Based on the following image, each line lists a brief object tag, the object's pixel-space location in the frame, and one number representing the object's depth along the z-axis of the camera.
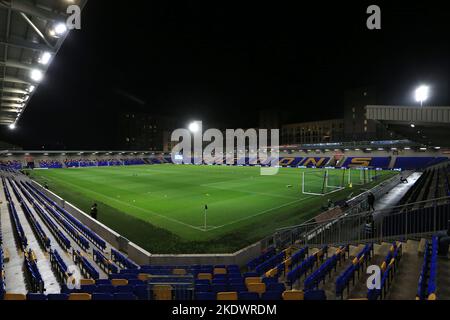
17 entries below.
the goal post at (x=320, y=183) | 26.17
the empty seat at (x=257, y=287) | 6.15
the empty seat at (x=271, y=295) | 5.58
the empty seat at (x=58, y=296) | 5.30
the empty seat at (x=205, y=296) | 5.68
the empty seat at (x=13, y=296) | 5.50
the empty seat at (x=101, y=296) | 5.45
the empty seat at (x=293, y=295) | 5.32
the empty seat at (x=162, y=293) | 6.17
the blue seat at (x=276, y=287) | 6.27
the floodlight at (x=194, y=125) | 67.57
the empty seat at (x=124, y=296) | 5.49
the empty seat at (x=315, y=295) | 5.46
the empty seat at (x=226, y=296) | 5.50
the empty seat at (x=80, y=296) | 5.45
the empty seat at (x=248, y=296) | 5.42
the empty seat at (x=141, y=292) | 6.02
